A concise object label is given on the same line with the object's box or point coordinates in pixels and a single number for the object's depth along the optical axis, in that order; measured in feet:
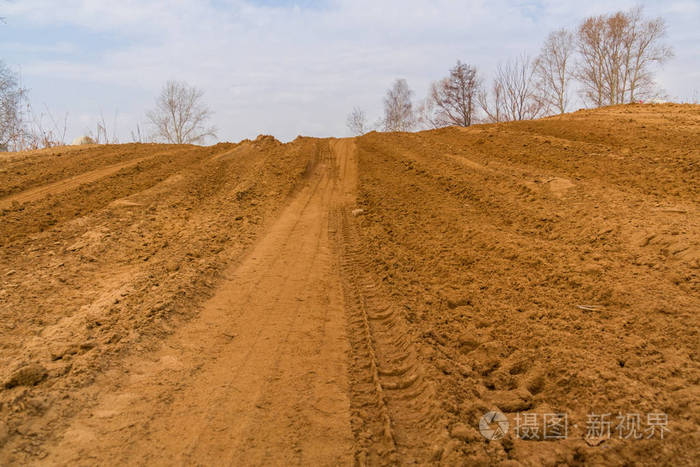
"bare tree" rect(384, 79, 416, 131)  136.05
